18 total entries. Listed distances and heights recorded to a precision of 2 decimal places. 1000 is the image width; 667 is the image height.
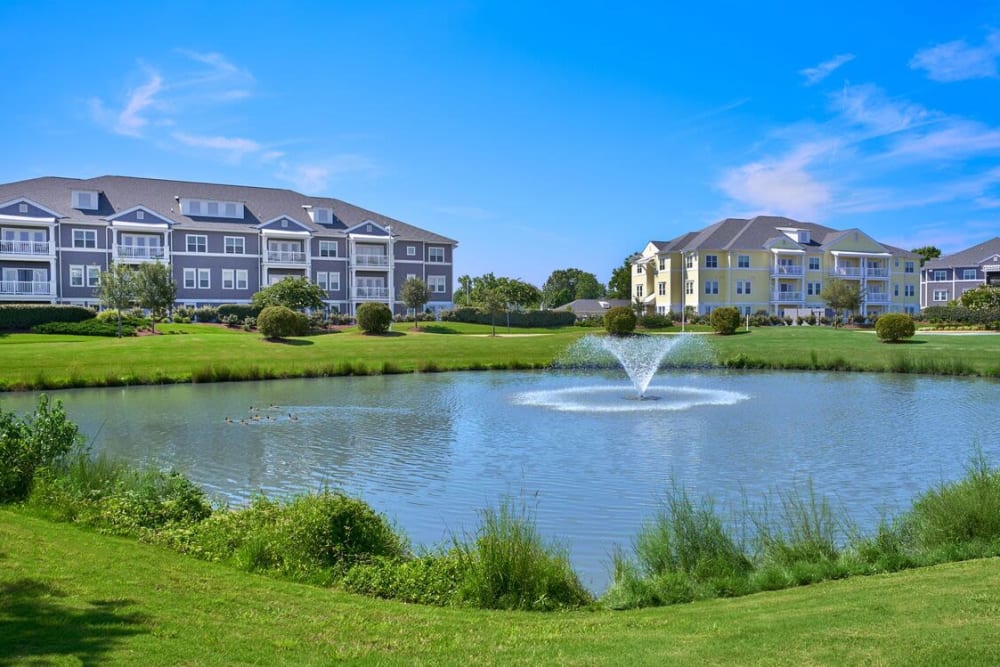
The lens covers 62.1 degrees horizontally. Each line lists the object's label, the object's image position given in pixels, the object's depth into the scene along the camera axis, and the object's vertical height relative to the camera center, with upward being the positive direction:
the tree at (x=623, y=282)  124.81 +6.31
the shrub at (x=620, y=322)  55.36 +0.05
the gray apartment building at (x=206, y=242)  61.91 +6.82
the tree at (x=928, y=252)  131.25 +11.07
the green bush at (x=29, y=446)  11.04 -1.66
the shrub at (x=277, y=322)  48.44 +0.14
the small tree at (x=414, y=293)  65.44 +2.43
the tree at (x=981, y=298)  72.61 +2.11
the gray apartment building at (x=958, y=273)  99.75 +6.01
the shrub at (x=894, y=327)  48.75 -0.33
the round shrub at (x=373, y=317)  54.50 +0.46
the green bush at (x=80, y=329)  50.16 -0.21
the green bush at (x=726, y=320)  57.16 +0.15
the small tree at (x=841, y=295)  73.00 +2.35
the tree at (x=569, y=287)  149.25 +6.59
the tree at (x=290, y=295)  58.78 +2.08
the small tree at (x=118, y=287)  51.44 +2.36
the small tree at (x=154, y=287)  53.97 +2.49
